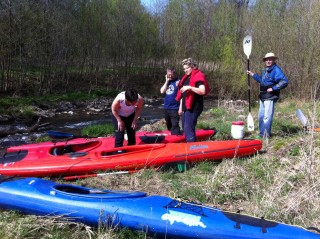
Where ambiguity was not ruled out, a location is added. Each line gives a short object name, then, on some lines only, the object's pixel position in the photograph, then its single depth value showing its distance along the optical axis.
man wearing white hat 5.68
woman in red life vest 4.95
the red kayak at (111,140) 5.44
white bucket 5.73
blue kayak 2.75
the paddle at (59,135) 6.07
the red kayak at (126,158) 4.59
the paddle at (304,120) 5.72
